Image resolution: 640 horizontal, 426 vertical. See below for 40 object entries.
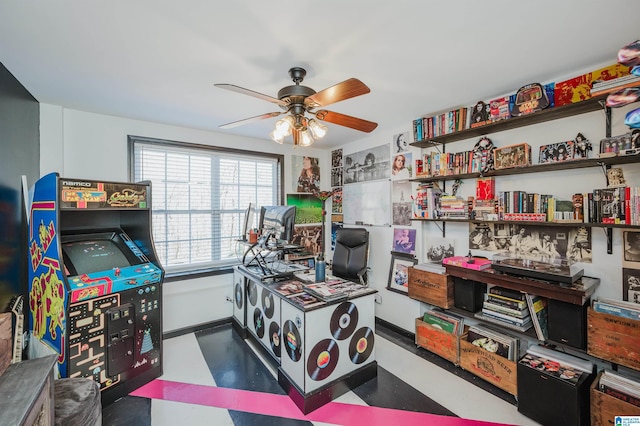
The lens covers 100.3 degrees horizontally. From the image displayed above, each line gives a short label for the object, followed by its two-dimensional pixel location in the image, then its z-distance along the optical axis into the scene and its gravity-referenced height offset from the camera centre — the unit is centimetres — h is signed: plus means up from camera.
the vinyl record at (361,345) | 225 -113
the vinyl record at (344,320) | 212 -87
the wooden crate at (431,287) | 262 -76
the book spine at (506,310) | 218 -82
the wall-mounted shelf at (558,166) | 178 +36
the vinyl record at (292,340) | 204 -100
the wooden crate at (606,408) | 156 -118
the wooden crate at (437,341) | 254 -128
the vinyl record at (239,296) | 319 -99
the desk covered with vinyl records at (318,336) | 200 -100
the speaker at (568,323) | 186 -79
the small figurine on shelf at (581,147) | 199 +50
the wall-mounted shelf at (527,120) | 193 +79
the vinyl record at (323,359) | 200 -112
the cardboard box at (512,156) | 225 +49
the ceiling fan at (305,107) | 160 +73
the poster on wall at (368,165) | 359 +70
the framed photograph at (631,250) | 184 -26
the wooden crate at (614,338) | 162 -80
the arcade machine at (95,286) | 192 -56
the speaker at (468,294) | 249 -77
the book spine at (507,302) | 219 -75
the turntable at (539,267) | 192 -42
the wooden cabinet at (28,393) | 103 -75
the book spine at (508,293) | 224 -69
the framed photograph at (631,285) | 183 -50
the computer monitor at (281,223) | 250 -9
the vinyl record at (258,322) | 271 -113
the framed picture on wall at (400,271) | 327 -74
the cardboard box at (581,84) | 183 +95
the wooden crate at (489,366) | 213 -130
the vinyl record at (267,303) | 248 -85
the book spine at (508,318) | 217 -88
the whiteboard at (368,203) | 360 +15
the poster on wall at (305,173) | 425 +66
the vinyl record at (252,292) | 282 -85
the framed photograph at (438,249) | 292 -40
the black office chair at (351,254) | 345 -55
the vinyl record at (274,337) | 240 -114
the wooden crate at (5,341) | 124 -61
